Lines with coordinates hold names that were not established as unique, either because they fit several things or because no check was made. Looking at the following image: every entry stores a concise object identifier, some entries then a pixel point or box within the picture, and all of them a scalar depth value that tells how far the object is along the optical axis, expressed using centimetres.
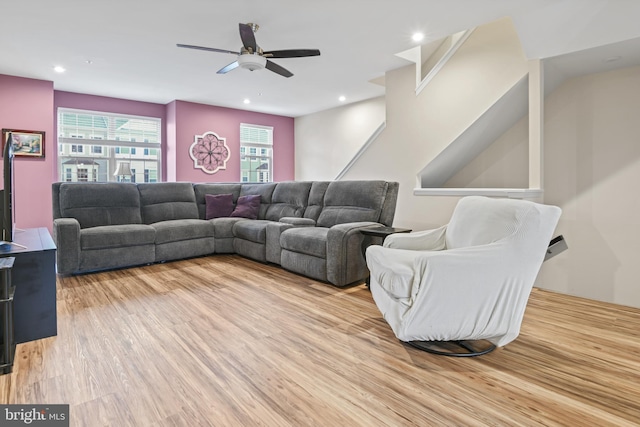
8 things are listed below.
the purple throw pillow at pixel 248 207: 533
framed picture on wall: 521
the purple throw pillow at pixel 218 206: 537
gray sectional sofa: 362
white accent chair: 198
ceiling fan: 352
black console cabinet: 220
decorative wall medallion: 707
